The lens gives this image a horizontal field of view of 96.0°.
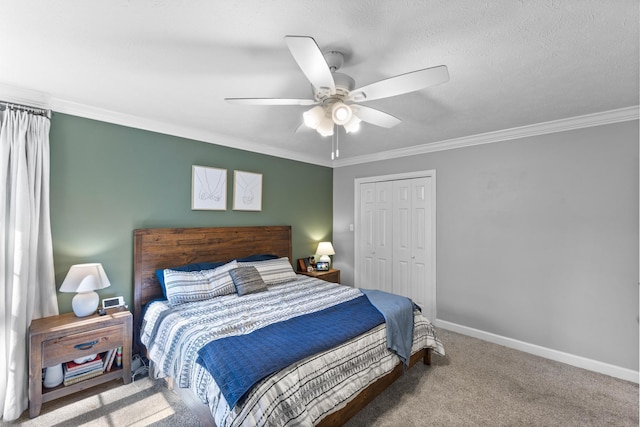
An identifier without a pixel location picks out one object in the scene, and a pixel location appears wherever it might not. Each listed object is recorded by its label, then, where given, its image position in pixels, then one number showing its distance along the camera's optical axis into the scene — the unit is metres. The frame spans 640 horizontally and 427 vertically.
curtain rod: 2.24
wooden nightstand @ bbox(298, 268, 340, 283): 4.21
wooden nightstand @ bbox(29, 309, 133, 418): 2.09
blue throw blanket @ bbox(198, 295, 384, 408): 1.56
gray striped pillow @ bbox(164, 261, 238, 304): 2.66
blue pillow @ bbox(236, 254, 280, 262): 3.59
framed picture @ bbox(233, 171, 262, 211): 3.72
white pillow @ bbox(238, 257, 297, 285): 3.37
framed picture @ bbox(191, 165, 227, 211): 3.34
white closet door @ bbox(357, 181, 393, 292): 4.36
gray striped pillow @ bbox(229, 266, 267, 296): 2.96
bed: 1.61
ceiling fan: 1.36
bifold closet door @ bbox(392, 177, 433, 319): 3.95
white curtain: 2.14
